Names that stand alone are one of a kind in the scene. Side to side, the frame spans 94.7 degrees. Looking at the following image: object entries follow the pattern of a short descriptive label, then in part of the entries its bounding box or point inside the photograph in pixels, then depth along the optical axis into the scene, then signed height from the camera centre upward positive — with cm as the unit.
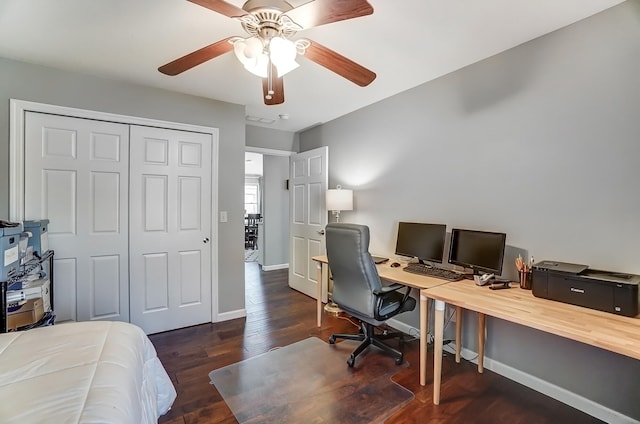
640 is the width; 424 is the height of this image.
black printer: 148 -41
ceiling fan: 131 +86
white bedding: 87 -61
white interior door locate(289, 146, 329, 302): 385 -12
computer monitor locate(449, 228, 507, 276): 211 -32
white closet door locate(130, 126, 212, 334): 285 -25
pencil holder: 197 -47
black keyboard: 227 -52
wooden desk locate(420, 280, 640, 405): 129 -55
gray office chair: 221 -62
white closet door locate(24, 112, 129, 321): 243 -3
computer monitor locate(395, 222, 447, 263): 255 -30
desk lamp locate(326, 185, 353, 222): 340 +7
